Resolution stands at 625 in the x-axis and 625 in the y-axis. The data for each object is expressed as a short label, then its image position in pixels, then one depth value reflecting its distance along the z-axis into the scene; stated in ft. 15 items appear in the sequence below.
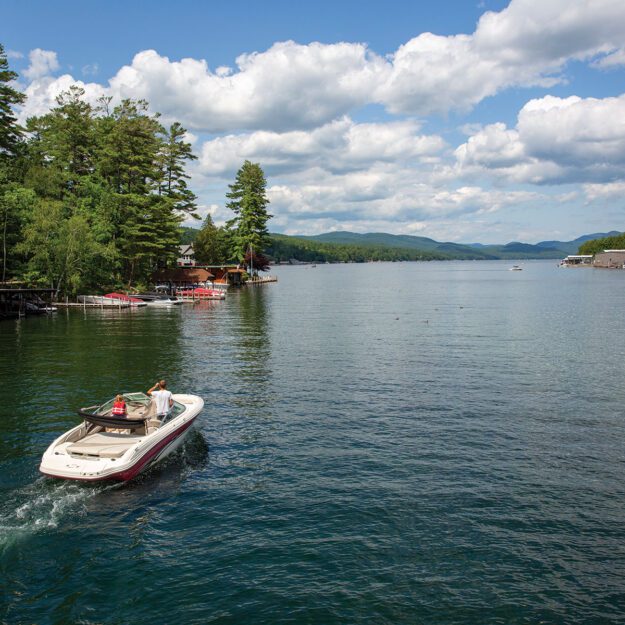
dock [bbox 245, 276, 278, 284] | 462.68
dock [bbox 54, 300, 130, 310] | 256.93
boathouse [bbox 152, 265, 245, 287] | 353.72
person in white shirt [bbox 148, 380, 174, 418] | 71.15
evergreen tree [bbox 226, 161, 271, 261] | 440.45
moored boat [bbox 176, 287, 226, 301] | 312.09
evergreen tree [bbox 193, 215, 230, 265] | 473.26
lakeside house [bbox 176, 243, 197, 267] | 448.65
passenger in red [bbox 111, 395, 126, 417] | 69.41
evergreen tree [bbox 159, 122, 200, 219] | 346.54
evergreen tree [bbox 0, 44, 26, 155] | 266.77
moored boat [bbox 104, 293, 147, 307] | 268.43
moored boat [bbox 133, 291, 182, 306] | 277.85
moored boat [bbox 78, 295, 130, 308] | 262.88
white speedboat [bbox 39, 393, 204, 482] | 57.98
